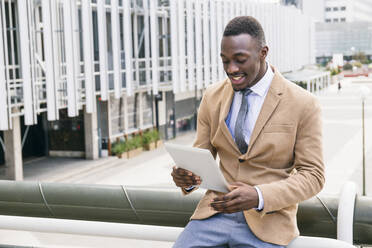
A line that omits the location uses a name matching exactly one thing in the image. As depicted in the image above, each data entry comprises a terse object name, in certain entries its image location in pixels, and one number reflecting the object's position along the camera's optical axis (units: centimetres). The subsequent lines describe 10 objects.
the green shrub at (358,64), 9856
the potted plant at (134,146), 2489
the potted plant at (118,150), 2422
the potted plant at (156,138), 2731
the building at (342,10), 13488
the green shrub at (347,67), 9969
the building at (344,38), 11594
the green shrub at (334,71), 8019
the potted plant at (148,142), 2664
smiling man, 261
